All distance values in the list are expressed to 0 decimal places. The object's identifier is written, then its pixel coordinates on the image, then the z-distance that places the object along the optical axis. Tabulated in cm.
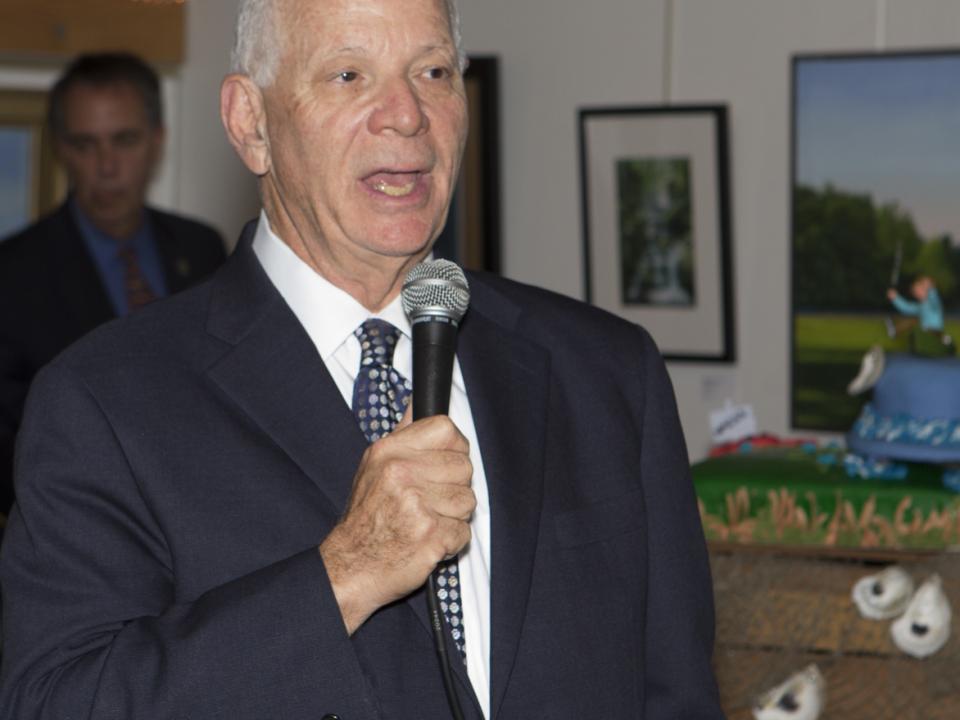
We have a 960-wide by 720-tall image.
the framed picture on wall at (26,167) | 505
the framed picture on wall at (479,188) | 449
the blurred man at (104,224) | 396
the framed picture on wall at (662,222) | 420
